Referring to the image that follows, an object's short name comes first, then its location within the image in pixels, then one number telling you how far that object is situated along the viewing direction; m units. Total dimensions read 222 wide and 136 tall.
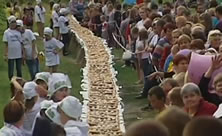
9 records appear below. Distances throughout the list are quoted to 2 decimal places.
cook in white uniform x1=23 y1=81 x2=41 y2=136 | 9.36
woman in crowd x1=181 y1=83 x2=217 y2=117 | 8.65
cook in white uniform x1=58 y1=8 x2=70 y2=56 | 26.53
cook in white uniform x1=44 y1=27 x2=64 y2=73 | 18.19
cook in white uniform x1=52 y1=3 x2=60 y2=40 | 26.98
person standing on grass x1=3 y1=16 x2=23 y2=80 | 17.69
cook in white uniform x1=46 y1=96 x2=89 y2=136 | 8.24
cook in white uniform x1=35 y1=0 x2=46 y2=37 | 29.73
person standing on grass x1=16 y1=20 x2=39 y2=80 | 17.88
